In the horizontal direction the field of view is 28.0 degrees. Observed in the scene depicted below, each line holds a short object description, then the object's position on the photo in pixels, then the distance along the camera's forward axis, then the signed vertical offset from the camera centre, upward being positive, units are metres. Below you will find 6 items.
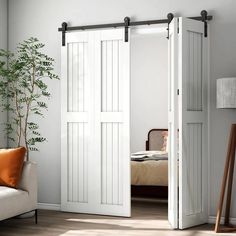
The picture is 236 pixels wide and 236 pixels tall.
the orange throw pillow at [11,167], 5.00 -0.51
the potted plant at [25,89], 5.70 +0.38
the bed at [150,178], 6.38 -0.80
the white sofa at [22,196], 4.75 -0.80
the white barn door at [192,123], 5.06 -0.04
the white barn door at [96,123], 5.63 -0.04
